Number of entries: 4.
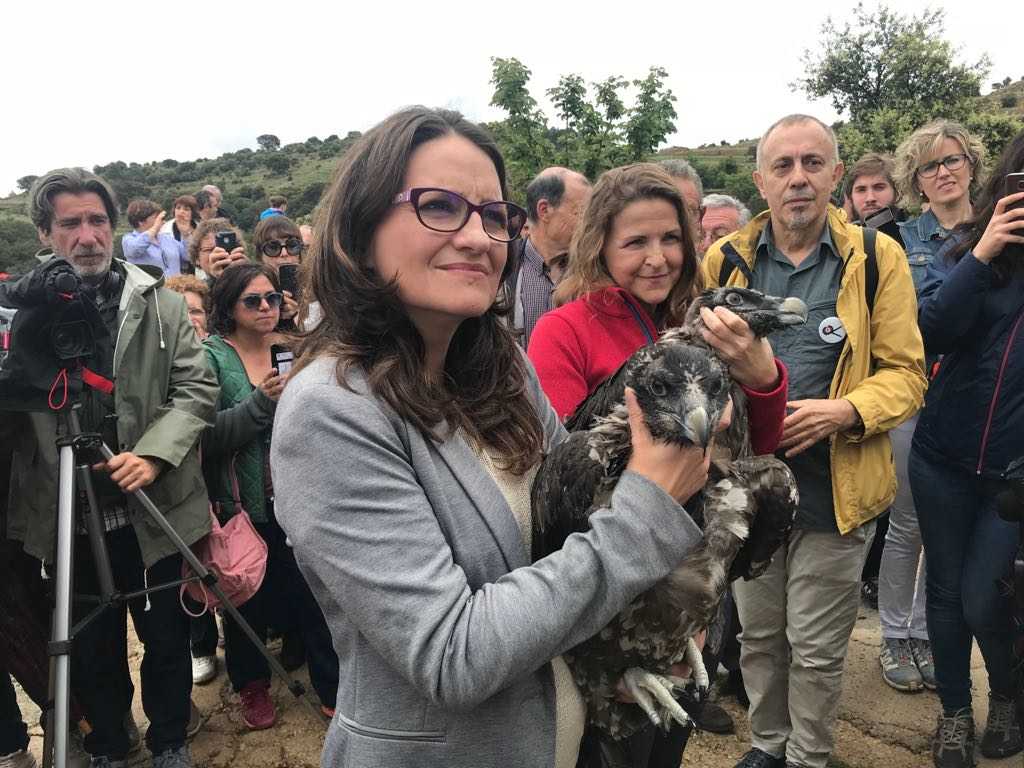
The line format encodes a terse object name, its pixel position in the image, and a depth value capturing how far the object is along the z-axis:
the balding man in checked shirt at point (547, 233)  5.93
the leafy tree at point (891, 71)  30.86
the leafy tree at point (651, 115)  13.66
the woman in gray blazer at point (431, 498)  1.34
